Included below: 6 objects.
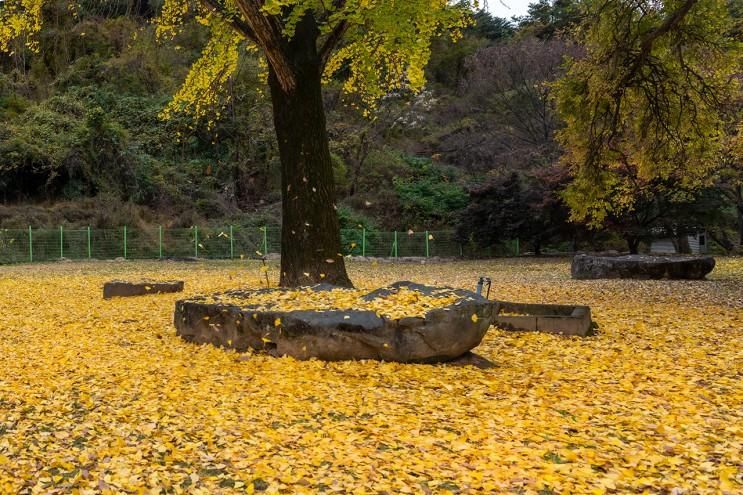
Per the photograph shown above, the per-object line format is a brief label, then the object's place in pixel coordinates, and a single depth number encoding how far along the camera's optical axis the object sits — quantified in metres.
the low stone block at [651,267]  14.84
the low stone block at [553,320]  8.10
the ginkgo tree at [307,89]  8.55
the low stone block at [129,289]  11.81
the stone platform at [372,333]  6.16
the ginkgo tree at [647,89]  11.78
